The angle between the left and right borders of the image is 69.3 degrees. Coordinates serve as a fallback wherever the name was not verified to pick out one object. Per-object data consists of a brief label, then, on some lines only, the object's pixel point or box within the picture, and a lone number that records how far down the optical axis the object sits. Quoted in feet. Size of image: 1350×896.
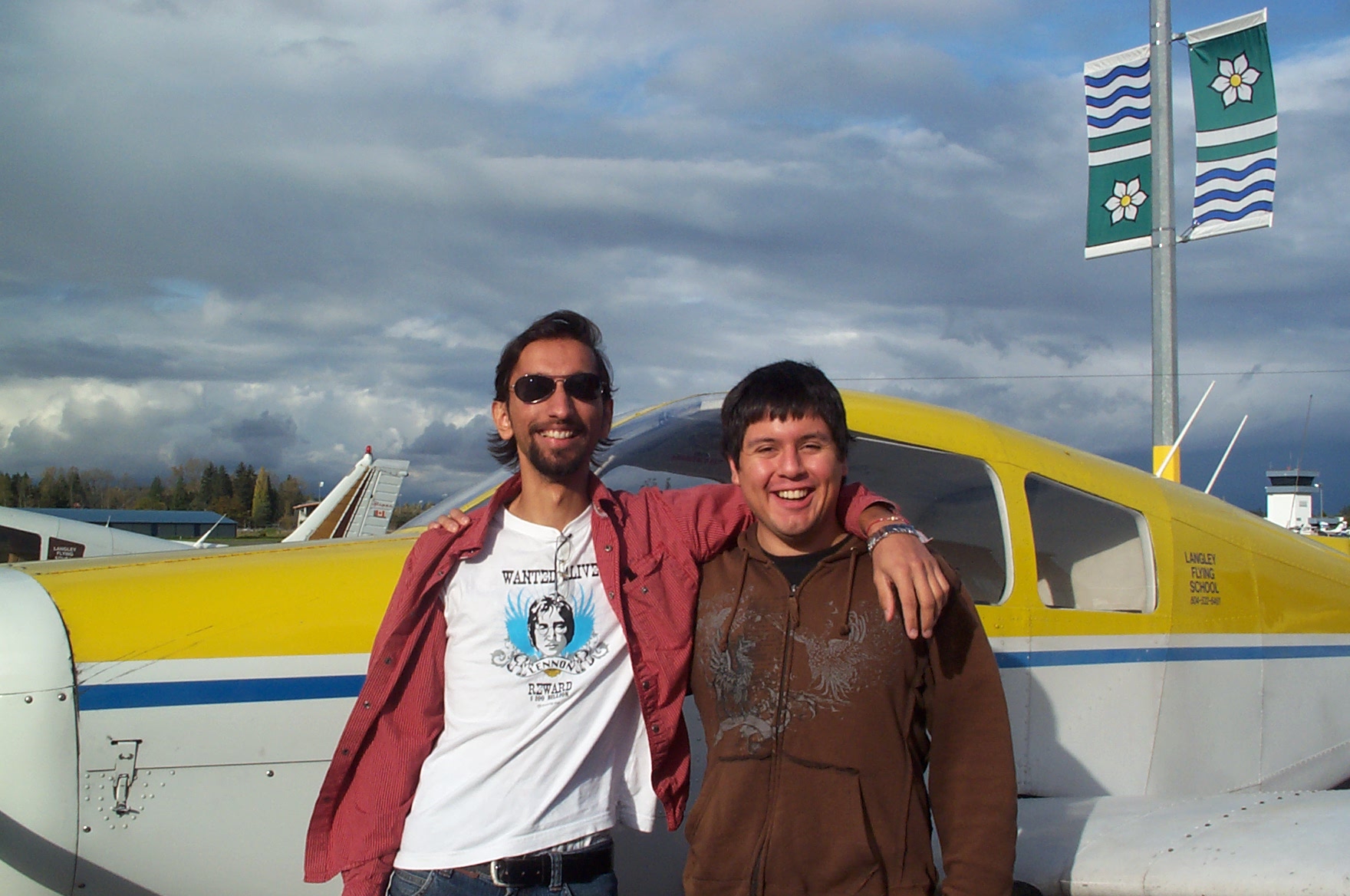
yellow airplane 7.76
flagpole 27.76
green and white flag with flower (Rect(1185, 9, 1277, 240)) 28.19
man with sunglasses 6.44
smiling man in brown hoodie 5.98
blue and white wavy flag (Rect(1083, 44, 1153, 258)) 28.96
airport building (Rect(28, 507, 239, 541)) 121.60
